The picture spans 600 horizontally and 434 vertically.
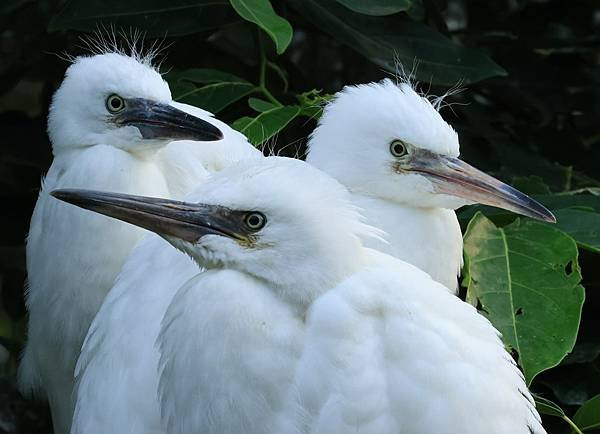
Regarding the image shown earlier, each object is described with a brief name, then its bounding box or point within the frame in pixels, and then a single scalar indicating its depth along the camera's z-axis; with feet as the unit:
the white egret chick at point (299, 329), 14.24
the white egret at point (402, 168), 18.49
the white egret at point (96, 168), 19.17
